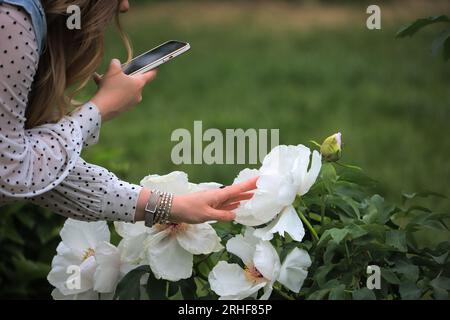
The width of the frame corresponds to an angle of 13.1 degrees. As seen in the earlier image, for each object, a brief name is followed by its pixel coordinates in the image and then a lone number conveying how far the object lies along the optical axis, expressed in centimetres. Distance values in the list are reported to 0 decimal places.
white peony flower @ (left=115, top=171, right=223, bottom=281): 308
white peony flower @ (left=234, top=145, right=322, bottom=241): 301
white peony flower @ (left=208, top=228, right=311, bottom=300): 301
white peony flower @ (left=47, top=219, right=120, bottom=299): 314
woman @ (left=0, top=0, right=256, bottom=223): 296
